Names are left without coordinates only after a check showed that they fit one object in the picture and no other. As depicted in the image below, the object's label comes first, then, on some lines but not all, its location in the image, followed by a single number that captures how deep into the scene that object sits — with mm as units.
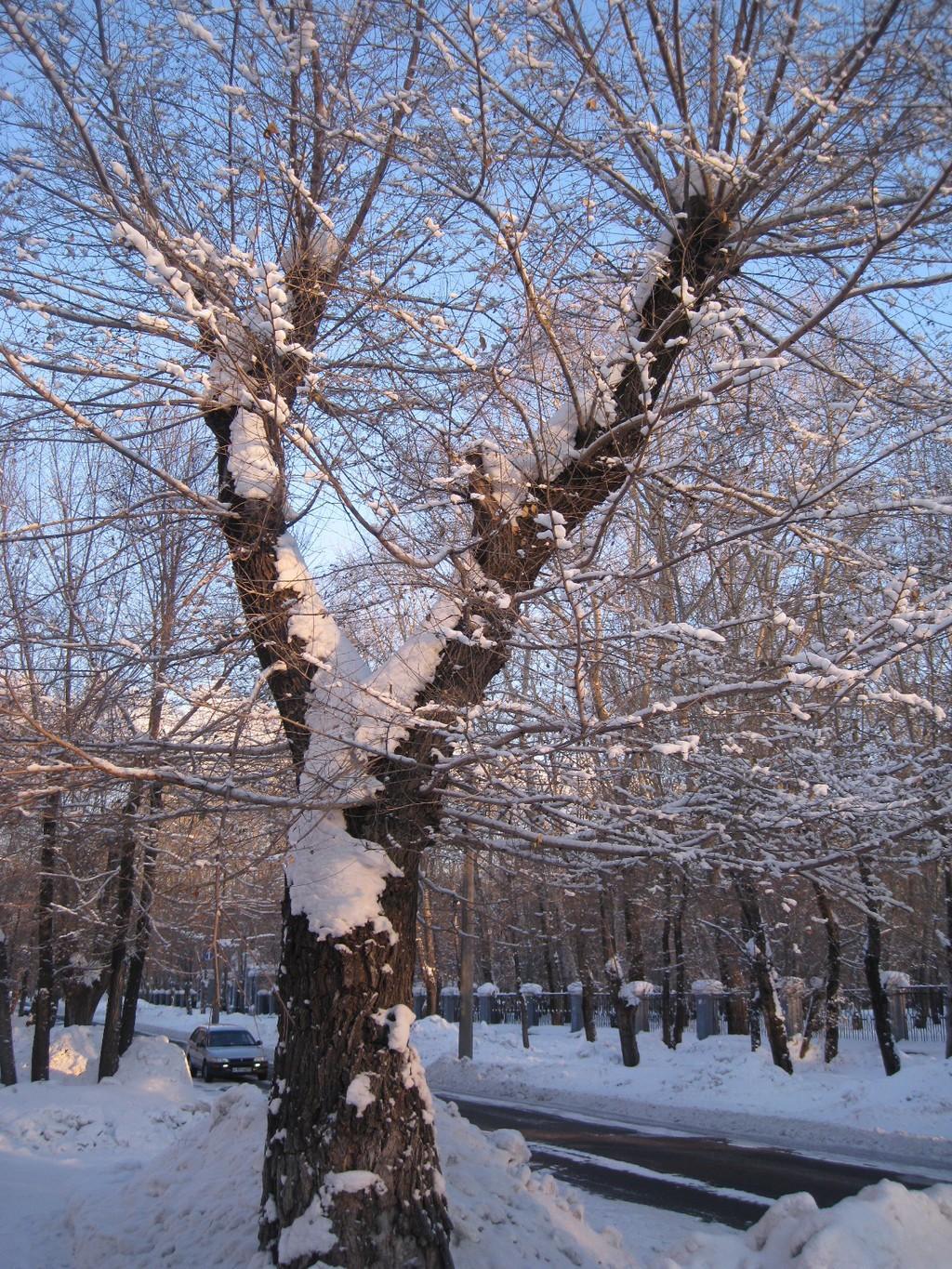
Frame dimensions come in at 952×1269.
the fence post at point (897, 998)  21266
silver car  24891
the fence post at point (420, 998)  43844
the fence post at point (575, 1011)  31891
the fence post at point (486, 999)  37594
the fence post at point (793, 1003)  21969
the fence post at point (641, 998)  22455
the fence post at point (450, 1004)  40688
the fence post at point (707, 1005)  24484
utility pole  21344
